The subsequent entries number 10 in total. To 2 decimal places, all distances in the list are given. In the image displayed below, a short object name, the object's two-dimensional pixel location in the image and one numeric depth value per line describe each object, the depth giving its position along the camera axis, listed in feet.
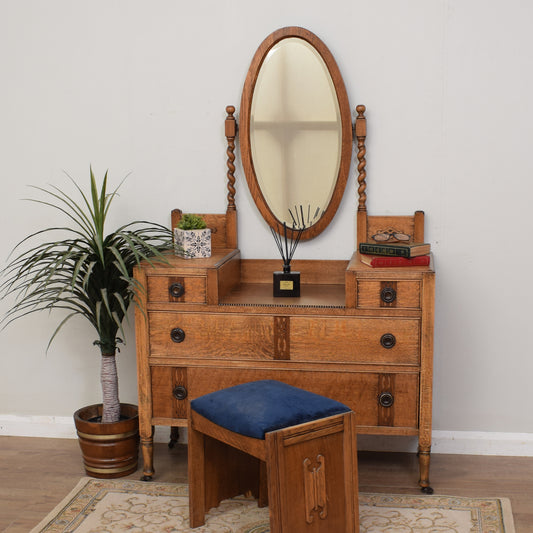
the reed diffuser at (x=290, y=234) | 9.89
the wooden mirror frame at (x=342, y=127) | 9.64
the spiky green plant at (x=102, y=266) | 8.93
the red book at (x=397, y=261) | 8.75
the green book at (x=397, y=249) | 8.75
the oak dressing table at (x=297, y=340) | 8.64
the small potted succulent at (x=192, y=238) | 9.36
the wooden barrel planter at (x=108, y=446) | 9.48
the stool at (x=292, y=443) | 7.03
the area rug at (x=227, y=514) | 8.20
